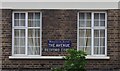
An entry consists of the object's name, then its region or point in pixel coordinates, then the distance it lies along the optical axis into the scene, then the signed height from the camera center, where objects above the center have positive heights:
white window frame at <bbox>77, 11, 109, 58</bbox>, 17.80 +0.20
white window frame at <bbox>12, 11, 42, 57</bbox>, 17.80 +0.32
